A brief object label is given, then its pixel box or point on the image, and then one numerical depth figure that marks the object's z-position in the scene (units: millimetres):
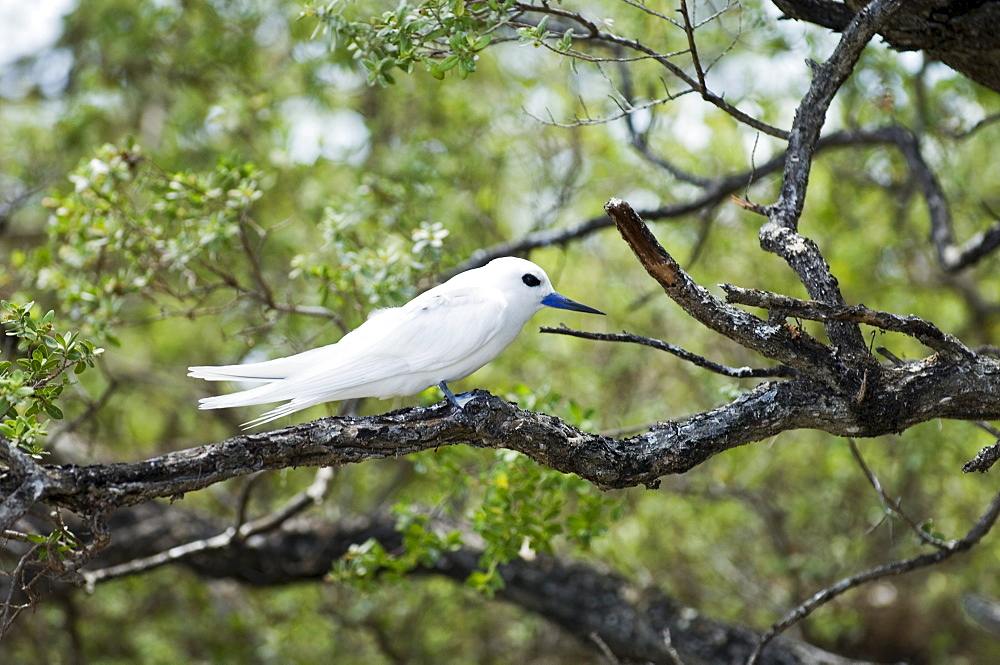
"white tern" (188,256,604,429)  6598
